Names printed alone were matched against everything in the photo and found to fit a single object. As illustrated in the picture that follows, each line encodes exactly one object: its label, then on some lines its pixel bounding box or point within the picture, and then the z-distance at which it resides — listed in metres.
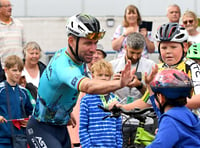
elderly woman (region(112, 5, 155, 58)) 16.96
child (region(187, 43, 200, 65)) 13.09
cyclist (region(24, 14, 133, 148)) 10.45
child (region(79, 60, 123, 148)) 12.95
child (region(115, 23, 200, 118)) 11.14
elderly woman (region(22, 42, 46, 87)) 16.40
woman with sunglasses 17.65
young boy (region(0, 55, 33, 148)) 13.66
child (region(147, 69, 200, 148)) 8.16
